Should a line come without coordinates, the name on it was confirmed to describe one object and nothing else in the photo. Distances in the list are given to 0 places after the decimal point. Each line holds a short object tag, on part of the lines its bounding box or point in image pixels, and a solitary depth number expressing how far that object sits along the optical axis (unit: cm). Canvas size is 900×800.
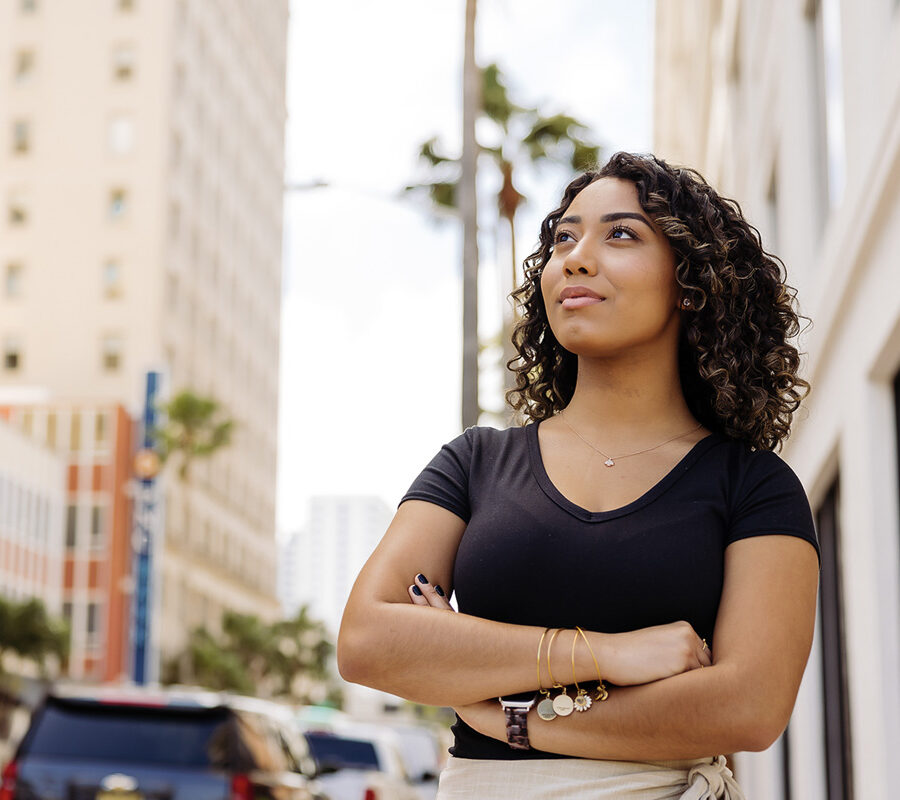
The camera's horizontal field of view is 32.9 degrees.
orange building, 6072
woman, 252
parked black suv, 877
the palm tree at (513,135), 2746
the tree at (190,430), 5844
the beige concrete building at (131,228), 6994
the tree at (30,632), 4516
